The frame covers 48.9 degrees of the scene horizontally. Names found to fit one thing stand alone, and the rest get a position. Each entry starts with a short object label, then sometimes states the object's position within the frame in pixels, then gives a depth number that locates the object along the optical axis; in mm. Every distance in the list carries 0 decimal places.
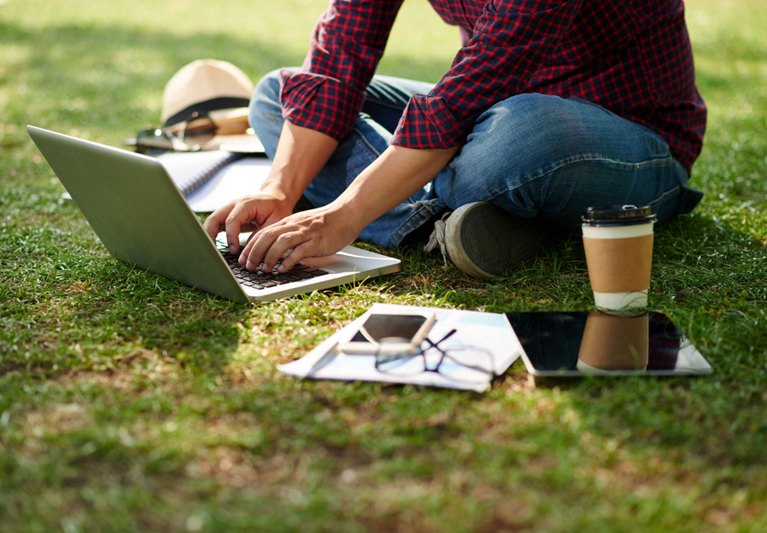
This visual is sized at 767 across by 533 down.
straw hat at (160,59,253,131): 3319
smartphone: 1486
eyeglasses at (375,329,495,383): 1422
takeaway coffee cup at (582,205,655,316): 1570
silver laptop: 1589
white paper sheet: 1404
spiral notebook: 2611
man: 1838
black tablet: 1412
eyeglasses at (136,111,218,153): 3064
